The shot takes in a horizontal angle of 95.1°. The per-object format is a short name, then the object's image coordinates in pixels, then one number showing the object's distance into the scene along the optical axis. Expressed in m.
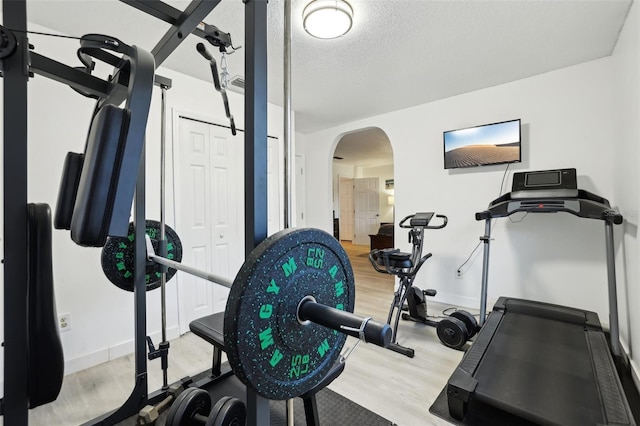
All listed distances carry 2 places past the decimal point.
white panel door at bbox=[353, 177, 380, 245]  8.80
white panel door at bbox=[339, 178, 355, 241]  9.35
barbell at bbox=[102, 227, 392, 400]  0.59
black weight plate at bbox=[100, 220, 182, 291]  1.63
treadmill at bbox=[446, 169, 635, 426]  1.42
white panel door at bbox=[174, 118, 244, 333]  2.74
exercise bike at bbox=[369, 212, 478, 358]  2.32
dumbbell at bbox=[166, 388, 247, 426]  1.15
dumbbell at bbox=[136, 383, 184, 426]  1.52
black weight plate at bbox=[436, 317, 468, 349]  2.29
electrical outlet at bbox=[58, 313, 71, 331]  2.05
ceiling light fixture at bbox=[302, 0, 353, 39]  1.77
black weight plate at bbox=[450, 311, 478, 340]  2.37
